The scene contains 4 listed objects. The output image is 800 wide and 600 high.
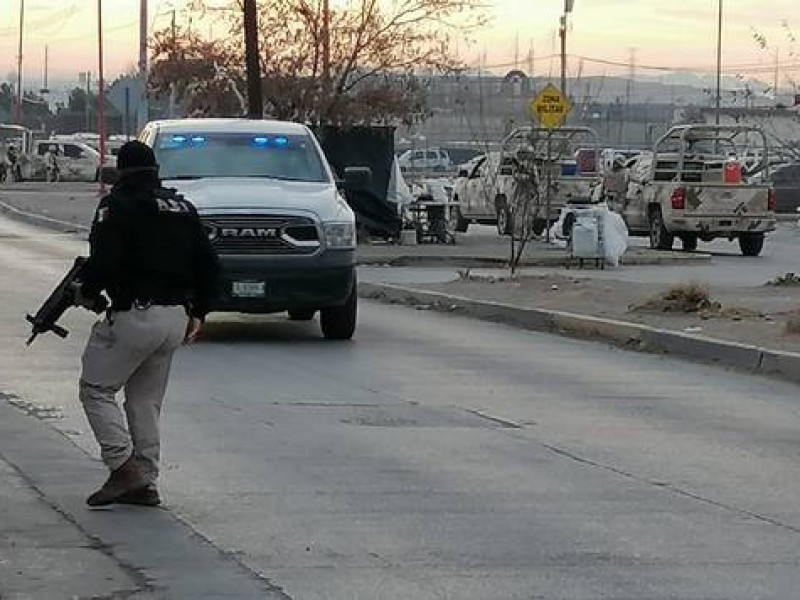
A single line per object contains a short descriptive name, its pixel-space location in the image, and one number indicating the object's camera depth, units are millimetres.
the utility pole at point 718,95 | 54434
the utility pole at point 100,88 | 50778
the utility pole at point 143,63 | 45875
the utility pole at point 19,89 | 102000
